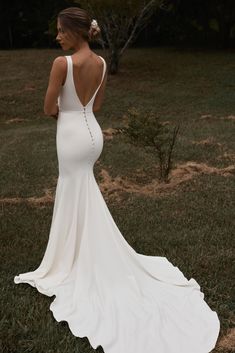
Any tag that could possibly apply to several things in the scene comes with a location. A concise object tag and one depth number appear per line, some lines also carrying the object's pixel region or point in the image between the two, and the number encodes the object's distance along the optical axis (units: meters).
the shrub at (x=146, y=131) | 8.21
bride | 3.94
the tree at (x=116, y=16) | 17.67
